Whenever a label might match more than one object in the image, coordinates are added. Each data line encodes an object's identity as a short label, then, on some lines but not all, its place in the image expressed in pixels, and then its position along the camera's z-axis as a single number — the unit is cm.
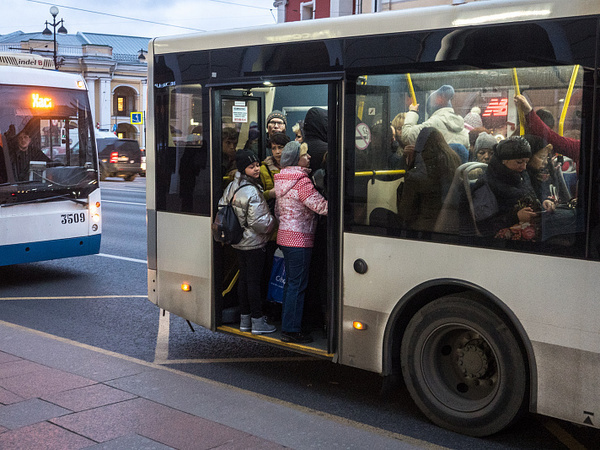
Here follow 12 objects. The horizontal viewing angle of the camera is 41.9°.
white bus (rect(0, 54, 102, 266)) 948
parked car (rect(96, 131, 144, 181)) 3459
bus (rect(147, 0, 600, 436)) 418
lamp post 3956
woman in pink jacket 571
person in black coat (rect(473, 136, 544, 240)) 435
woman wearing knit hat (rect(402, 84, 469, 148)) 462
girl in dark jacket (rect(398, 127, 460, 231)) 472
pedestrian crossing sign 3614
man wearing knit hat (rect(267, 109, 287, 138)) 642
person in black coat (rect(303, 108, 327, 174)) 601
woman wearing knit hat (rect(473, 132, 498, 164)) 450
